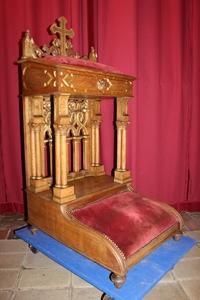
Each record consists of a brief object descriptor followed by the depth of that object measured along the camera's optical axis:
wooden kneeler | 1.60
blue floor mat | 1.48
